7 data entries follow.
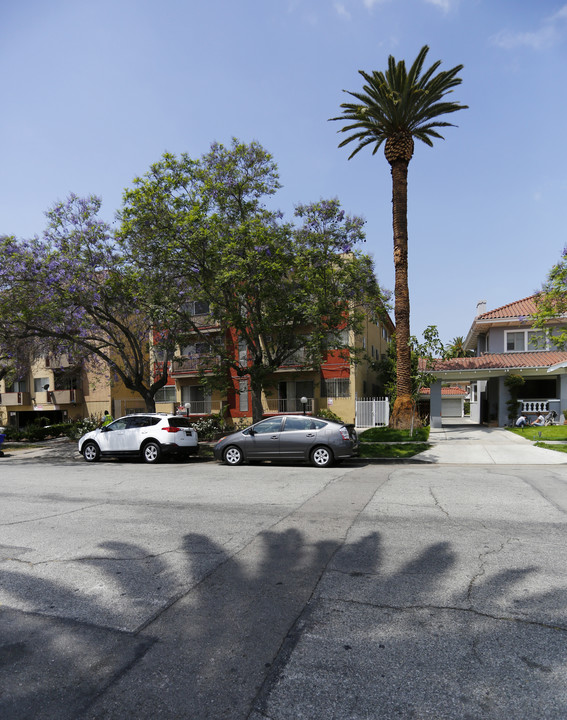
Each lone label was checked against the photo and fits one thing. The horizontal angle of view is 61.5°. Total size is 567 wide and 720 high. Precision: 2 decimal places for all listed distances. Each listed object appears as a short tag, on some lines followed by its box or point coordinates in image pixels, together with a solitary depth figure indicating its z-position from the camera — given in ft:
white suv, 51.24
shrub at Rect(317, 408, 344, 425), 93.16
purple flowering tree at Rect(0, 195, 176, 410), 57.36
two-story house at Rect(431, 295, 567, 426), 82.33
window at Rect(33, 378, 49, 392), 140.10
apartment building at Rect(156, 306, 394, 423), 97.14
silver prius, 43.60
